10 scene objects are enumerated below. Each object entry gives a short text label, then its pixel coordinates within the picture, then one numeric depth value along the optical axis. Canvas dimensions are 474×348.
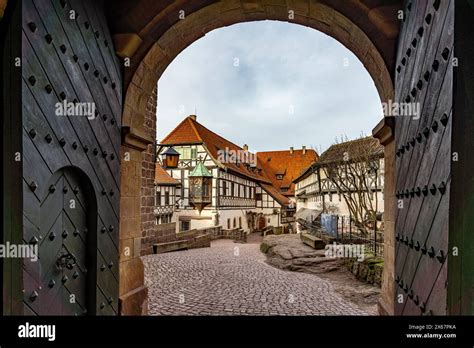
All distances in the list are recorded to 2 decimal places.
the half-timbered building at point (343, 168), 10.80
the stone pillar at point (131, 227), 2.74
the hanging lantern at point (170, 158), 11.27
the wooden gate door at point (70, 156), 1.61
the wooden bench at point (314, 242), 9.35
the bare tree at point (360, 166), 10.34
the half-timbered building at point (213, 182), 20.28
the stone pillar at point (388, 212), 2.43
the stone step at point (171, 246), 10.39
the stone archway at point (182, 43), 2.45
